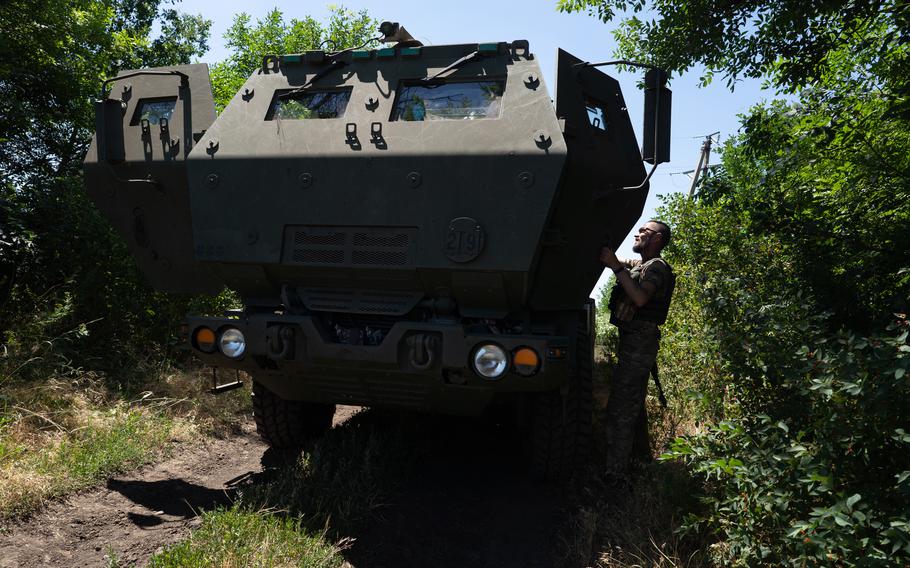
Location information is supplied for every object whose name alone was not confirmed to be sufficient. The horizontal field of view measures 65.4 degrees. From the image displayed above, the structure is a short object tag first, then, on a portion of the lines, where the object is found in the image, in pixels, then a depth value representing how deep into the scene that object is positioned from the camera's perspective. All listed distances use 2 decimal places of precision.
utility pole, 23.00
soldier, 4.65
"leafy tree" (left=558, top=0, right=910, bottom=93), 5.07
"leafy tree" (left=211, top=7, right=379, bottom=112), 19.25
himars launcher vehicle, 3.77
